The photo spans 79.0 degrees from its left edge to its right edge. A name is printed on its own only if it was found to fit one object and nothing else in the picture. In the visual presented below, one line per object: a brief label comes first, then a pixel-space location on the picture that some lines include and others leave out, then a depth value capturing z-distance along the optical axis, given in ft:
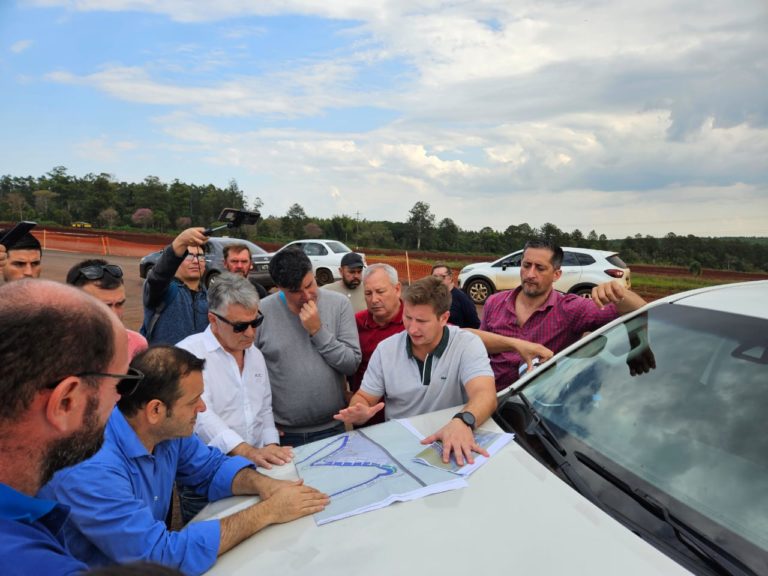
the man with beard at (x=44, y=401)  2.68
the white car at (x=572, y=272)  36.32
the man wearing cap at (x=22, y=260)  10.87
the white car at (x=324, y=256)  50.96
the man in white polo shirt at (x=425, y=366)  7.47
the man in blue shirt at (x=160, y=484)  4.46
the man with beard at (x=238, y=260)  15.81
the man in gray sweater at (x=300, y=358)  9.23
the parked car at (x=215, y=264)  37.65
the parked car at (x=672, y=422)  4.04
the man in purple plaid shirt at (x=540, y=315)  9.86
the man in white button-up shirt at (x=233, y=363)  7.80
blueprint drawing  4.86
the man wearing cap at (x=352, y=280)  17.07
